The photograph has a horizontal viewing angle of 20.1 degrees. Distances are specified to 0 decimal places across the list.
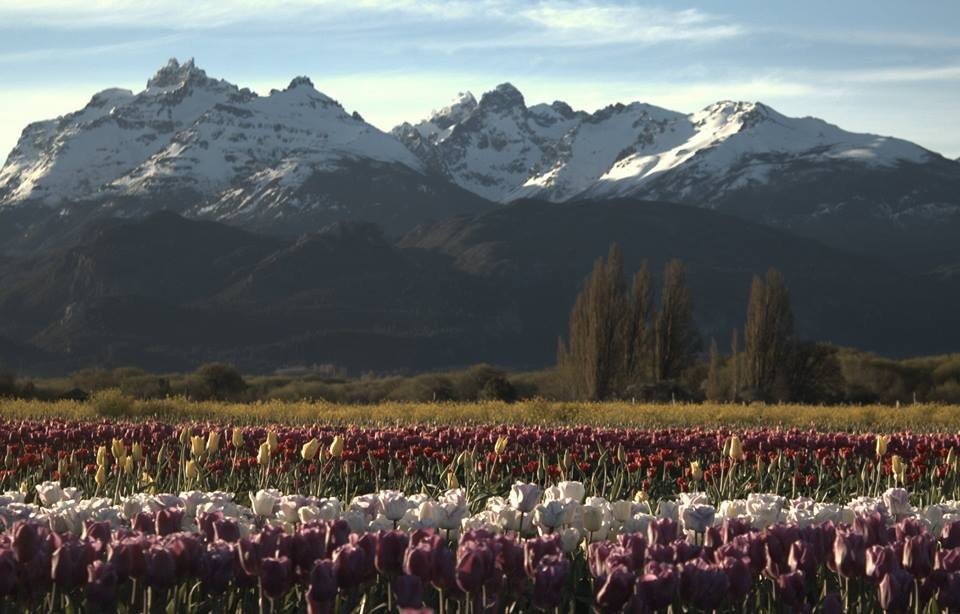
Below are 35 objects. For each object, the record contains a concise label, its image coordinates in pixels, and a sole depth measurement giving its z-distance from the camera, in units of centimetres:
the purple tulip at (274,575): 1078
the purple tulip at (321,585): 1021
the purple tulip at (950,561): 1135
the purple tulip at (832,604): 1088
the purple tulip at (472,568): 1030
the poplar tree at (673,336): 10713
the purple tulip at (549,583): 1063
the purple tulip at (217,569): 1111
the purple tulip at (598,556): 1100
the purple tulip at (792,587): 1104
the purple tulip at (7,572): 1068
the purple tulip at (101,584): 1073
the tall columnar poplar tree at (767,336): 10730
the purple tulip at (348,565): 1074
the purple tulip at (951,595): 1103
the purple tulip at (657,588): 1040
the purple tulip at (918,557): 1158
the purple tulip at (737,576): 1111
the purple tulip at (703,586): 1077
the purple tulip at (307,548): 1129
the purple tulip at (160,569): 1103
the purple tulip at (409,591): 1005
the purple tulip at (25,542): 1110
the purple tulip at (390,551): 1124
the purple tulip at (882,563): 1106
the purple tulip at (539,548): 1118
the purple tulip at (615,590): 1036
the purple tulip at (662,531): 1265
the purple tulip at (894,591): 1064
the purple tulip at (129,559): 1108
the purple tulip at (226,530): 1244
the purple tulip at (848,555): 1167
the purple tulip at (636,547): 1169
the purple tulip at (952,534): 1324
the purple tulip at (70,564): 1089
